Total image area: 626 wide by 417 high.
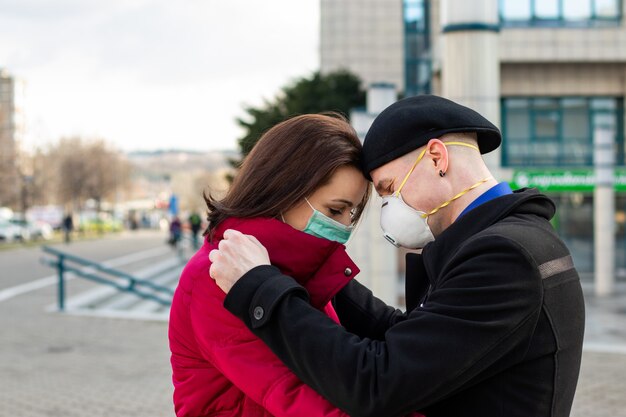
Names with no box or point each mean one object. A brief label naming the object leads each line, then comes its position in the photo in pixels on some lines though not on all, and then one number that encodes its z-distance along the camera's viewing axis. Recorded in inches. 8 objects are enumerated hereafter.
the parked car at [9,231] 1866.4
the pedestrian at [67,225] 1889.1
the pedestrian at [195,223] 1389.0
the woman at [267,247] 75.1
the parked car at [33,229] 1988.3
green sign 772.6
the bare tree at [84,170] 2679.6
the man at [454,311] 67.0
